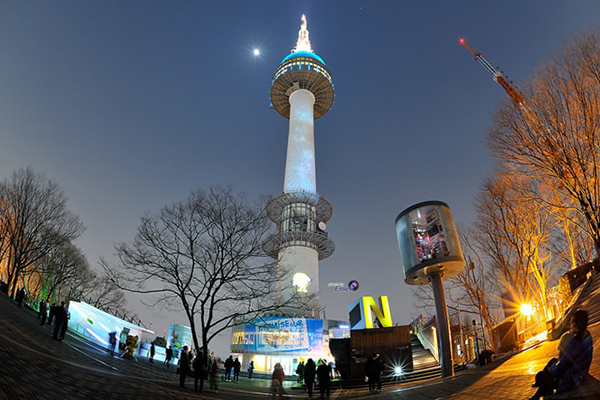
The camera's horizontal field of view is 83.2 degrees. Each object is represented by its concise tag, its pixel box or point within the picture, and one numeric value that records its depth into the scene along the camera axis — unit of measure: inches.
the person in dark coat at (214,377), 484.9
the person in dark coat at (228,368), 784.9
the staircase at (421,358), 753.0
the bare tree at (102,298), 1651.1
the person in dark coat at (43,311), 701.1
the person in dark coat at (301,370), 820.8
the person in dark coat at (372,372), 492.7
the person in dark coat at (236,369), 790.5
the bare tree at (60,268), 1280.8
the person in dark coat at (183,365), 456.1
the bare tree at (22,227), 860.6
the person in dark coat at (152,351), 849.7
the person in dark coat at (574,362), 169.3
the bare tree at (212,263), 593.6
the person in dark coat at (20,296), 841.3
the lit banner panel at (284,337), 1405.0
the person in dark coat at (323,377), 469.3
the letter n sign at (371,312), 1035.9
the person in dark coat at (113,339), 815.7
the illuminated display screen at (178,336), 1214.9
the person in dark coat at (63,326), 566.6
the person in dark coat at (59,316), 567.5
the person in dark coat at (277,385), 370.0
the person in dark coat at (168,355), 802.8
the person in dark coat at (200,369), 456.0
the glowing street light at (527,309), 719.9
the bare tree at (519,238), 736.3
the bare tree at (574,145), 490.3
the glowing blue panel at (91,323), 920.7
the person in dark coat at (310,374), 469.5
